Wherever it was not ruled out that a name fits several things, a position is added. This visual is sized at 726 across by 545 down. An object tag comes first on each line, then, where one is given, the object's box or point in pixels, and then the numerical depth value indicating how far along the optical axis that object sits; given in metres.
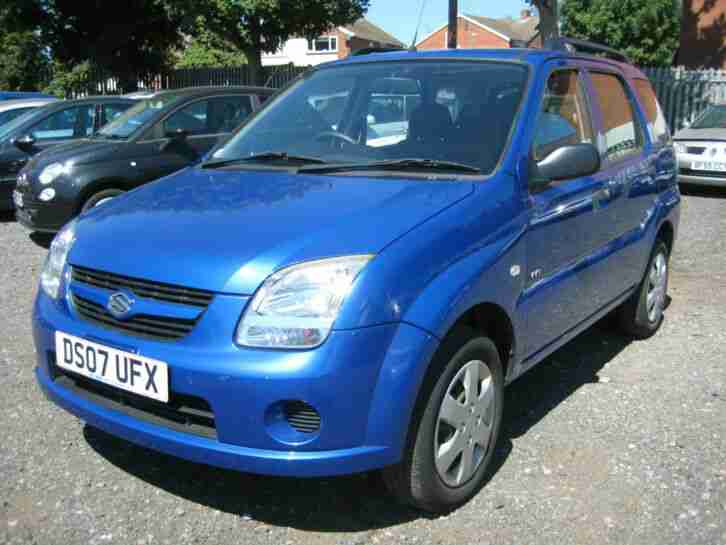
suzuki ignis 2.65
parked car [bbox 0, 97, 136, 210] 9.48
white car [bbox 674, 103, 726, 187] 11.69
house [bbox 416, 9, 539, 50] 68.38
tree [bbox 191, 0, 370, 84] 25.27
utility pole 15.27
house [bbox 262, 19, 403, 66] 59.06
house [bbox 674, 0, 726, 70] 28.86
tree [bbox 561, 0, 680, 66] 44.59
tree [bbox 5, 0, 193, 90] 27.20
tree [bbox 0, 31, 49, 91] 29.42
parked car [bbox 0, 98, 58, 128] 11.48
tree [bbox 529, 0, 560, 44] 14.38
